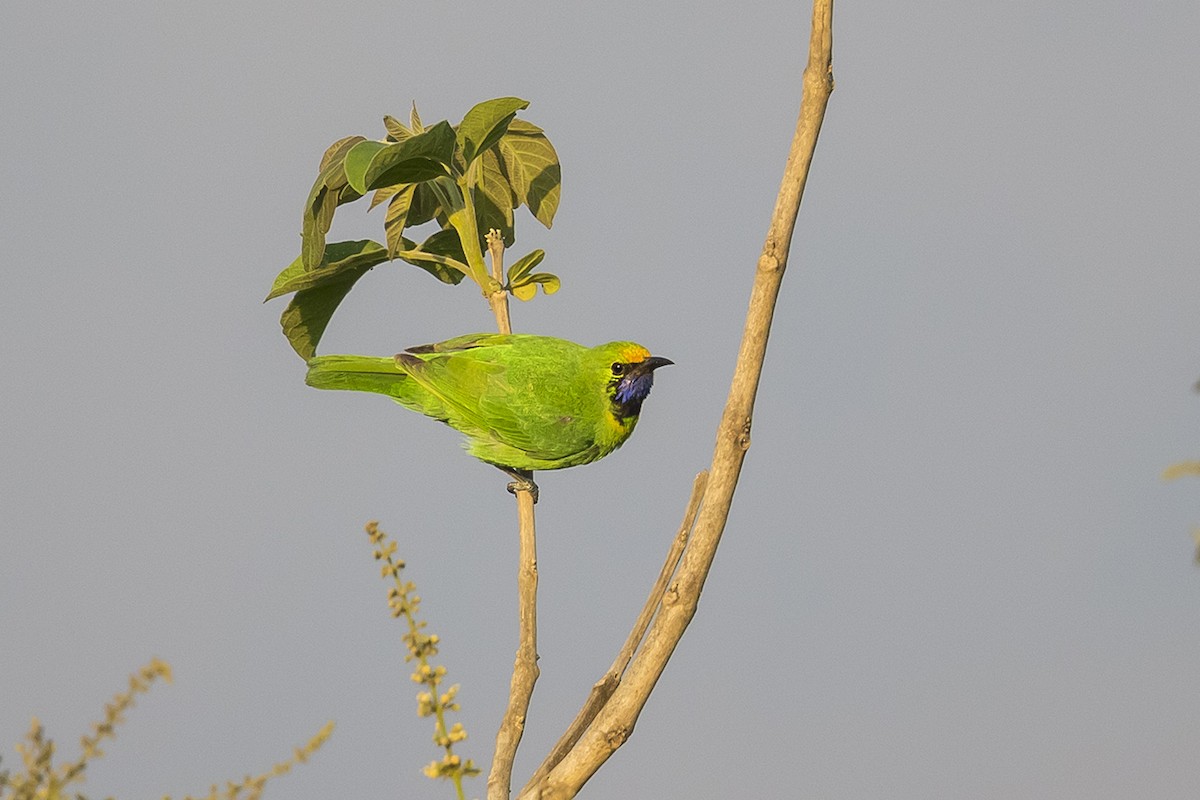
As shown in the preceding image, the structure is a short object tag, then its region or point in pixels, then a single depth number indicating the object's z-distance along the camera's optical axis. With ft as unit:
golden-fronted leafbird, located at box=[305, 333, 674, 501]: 27.84
